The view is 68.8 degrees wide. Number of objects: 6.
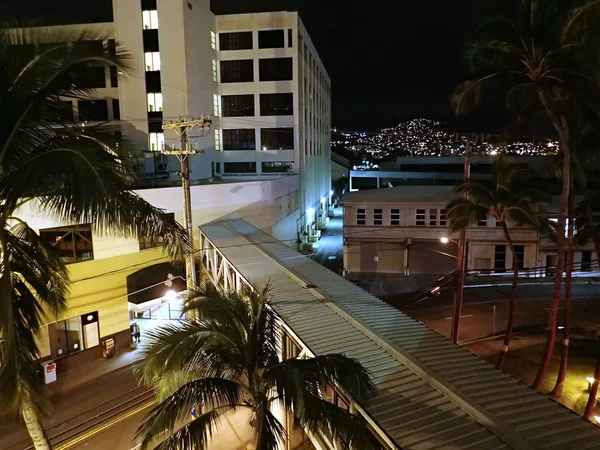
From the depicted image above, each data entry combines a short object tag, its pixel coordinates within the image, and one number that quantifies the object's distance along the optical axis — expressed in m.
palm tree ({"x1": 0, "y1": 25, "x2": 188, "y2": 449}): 6.19
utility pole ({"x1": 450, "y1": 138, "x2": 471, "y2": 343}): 17.48
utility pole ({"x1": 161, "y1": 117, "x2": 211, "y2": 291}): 13.66
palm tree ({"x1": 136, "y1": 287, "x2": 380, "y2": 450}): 5.47
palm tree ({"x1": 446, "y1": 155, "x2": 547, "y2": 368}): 17.05
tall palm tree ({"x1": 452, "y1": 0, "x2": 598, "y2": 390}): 12.83
